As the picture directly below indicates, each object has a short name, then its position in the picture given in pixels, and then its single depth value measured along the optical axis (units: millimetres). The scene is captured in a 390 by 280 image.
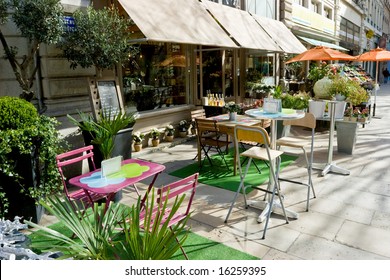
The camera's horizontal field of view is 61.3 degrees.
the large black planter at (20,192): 3857
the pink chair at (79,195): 3611
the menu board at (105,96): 5754
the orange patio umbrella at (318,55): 9820
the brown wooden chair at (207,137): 5905
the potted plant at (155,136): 7738
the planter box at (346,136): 7059
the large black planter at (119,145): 4945
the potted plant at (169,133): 8242
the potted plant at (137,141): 7288
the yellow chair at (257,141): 3721
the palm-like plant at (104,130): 4809
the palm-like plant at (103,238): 2211
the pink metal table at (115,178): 3111
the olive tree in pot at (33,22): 4379
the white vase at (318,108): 6189
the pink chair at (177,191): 2658
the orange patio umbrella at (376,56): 10211
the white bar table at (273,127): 4145
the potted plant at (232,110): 5968
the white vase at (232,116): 5961
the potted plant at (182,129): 8656
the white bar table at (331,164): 5902
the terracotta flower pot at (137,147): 7285
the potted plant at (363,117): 6927
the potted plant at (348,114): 7172
